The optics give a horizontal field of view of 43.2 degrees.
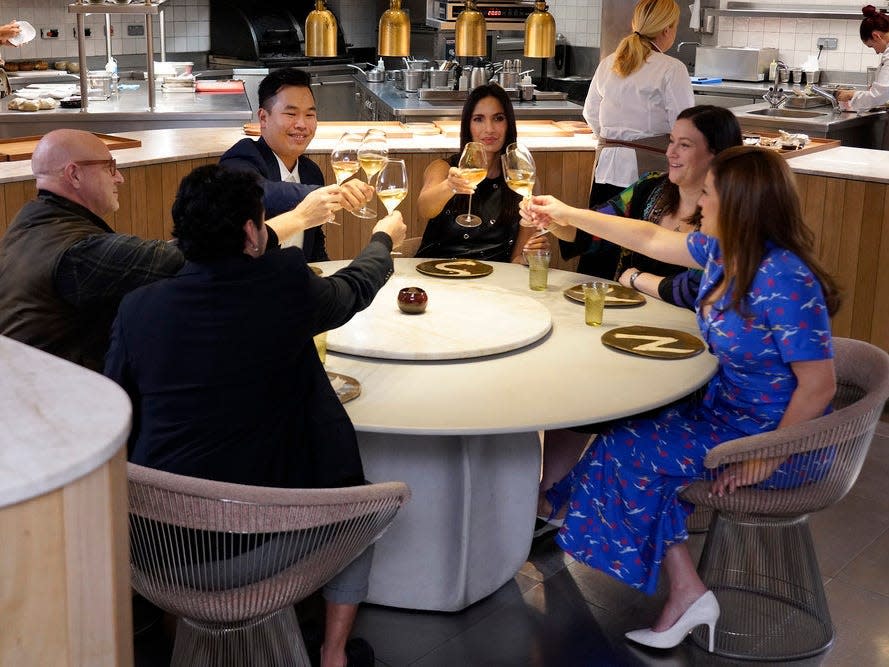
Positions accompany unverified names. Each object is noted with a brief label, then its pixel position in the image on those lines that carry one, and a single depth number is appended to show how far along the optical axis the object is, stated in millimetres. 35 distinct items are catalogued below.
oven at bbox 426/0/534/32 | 7145
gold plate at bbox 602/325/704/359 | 2877
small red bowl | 3113
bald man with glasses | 2729
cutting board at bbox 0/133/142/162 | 4418
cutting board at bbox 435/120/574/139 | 5605
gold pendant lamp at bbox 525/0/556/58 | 5207
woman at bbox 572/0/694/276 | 5113
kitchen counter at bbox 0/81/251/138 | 6438
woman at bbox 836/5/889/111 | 7164
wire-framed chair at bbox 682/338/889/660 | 2547
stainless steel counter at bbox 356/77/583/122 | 7504
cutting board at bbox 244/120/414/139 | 5320
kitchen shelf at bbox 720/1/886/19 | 8430
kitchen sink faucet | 7449
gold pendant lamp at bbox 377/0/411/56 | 5133
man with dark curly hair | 2129
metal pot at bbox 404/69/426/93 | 8078
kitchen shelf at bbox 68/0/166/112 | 6051
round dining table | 2566
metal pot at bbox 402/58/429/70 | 8344
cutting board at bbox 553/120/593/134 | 5844
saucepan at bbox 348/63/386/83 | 9086
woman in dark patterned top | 3477
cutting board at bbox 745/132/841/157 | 5141
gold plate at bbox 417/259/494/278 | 3627
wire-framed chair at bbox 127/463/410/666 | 1997
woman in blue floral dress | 2615
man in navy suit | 3709
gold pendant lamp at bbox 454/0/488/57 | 5129
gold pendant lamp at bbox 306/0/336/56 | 5230
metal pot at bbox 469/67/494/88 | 7848
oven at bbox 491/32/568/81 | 9633
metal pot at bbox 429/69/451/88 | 7965
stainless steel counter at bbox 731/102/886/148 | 7138
